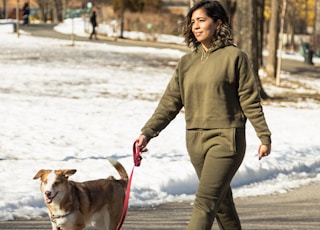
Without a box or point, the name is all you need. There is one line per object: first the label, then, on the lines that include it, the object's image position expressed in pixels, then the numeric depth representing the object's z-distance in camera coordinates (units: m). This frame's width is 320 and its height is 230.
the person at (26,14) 68.12
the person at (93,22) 54.53
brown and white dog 6.85
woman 6.08
